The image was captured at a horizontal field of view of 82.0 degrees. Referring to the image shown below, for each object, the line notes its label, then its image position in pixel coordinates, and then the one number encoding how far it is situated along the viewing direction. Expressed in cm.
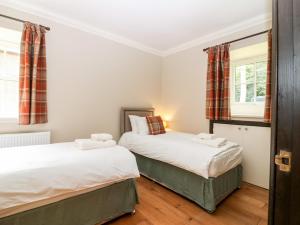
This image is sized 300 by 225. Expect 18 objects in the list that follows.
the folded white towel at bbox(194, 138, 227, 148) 225
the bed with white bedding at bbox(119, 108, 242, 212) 197
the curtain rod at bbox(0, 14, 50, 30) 227
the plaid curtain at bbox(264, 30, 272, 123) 239
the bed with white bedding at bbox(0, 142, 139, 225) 126
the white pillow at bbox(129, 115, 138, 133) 324
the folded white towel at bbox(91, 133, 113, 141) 211
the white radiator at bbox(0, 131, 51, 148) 224
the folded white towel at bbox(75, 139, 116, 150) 188
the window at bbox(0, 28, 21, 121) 247
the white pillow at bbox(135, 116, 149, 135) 316
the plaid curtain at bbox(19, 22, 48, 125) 233
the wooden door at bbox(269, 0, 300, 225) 63
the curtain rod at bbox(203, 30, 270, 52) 255
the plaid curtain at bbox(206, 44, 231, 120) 289
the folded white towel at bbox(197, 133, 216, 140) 246
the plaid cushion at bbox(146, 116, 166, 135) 314
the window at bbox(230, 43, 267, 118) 282
